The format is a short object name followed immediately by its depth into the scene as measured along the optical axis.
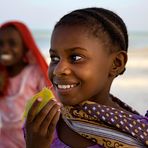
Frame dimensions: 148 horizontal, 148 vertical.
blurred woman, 3.43
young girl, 1.48
